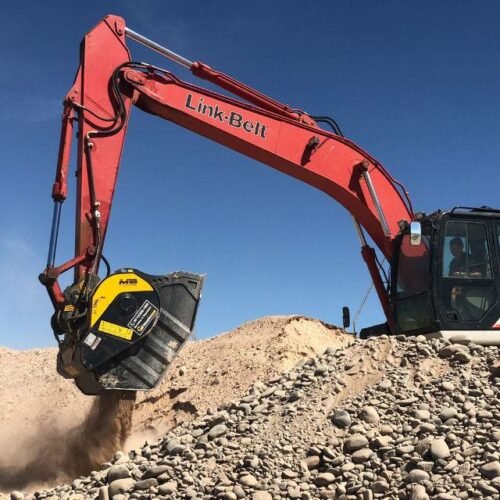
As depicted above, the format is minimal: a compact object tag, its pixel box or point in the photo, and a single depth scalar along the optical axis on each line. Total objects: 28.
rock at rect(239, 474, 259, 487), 6.09
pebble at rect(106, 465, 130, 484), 6.91
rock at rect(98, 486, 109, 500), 6.59
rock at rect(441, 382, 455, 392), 7.14
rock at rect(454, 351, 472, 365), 7.77
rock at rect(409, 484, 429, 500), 5.47
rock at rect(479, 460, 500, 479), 5.59
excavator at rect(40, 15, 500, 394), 7.45
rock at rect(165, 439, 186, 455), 7.00
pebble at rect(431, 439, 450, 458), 5.93
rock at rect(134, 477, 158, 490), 6.48
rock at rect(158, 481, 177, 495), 6.32
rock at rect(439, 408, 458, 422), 6.63
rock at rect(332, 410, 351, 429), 6.78
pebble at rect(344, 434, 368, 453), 6.35
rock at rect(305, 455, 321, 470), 6.28
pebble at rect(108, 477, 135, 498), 6.60
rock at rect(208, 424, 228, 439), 7.16
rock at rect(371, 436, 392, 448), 6.32
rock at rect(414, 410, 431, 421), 6.64
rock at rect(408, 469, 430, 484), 5.69
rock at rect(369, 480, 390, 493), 5.78
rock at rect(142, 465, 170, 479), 6.61
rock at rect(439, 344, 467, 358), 7.89
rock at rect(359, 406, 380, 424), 6.76
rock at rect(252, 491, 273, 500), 5.84
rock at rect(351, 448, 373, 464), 6.19
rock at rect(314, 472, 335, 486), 6.00
